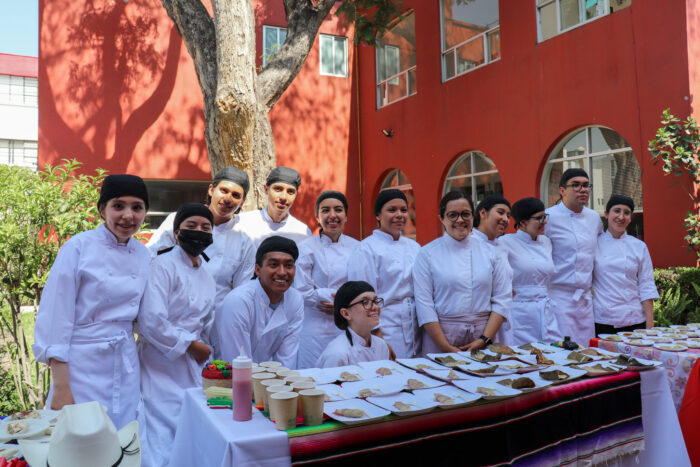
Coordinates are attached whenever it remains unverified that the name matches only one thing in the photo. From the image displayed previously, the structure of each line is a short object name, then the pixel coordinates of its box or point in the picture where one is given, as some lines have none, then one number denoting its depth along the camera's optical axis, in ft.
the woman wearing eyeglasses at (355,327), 9.27
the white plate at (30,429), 6.25
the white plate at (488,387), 7.04
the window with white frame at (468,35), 31.94
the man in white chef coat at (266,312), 9.20
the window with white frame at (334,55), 40.70
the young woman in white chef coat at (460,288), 10.87
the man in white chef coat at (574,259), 13.75
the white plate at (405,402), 6.45
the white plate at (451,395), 6.77
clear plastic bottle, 6.27
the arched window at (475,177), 32.07
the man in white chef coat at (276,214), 12.62
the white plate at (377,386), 7.13
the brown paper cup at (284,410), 6.04
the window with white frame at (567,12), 25.27
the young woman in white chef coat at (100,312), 8.11
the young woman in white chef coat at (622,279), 13.83
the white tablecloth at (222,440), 5.72
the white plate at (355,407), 6.18
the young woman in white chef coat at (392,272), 11.61
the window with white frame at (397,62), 38.50
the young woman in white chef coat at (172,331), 9.04
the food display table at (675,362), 9.87
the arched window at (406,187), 38.86
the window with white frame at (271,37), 38.35
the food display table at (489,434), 5.94
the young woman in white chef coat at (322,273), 12.13
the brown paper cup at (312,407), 6.18
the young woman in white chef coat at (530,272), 12.75
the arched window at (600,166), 24.58
